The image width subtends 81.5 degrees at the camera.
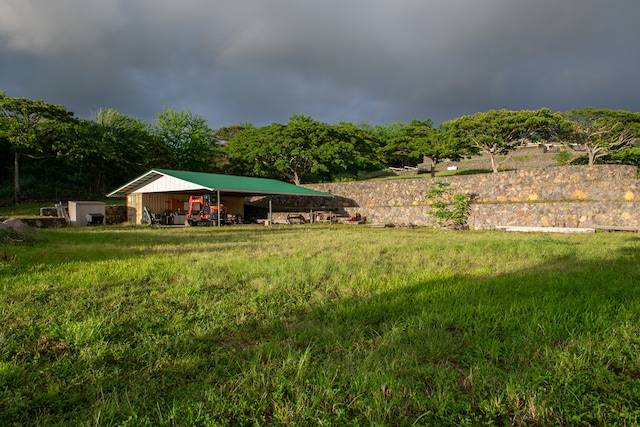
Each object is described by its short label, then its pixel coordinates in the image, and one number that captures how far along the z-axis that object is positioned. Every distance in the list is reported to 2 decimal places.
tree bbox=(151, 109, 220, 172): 35.19
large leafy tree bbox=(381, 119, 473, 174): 28.77
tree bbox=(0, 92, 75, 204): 24.28
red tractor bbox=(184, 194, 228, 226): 20.19
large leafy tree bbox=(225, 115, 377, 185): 29.53
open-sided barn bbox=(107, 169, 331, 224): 19.67
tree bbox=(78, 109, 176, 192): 29.72
